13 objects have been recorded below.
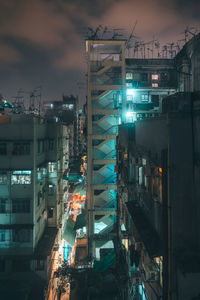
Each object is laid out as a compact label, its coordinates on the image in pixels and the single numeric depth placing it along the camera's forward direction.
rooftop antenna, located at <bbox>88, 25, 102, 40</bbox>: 25.09
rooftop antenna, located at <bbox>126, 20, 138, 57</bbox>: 25.63
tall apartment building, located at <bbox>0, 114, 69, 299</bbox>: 21.70
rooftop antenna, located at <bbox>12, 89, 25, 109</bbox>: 31.88
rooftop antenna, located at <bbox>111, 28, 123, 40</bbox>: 25.31
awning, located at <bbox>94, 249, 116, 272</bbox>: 19.27
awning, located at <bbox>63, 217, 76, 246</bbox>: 31.26
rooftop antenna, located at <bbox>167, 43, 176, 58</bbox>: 32.34
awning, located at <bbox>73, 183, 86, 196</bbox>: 34.12
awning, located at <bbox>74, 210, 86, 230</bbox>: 28.88
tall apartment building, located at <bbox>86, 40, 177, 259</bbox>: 25.64
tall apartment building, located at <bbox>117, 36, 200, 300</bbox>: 7.41
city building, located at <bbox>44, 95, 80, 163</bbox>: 68.50
